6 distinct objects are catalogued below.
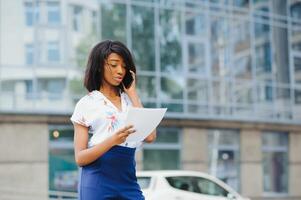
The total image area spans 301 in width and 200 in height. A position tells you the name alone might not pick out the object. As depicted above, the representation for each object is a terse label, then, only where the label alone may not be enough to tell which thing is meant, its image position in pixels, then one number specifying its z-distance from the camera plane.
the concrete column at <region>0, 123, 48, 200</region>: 16.75
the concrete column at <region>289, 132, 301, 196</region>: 21.80
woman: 2.55
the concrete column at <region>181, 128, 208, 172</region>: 19.45
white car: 11.93
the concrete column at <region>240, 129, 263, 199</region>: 20.50
